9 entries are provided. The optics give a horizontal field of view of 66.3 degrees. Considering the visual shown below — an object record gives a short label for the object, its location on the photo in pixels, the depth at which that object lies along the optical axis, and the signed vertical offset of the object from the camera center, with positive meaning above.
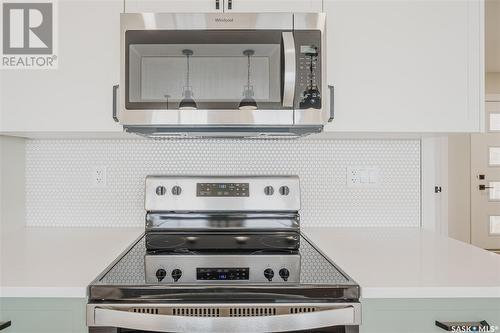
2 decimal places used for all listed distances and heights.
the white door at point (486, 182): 4.94 -0.22
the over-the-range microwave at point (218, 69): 1.20 +0.30
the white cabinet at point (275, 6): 1.32 +0.55
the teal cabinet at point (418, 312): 0.94 -0.37
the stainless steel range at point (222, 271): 0.90 -0.29
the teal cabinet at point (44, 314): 0.93 -0.37
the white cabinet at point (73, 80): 1.32 +0.29
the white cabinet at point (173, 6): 1.32 +0.55
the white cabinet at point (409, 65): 1.31 +0.34
